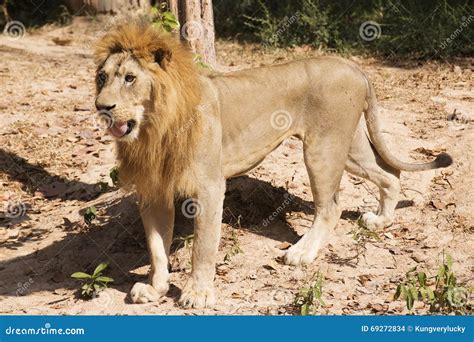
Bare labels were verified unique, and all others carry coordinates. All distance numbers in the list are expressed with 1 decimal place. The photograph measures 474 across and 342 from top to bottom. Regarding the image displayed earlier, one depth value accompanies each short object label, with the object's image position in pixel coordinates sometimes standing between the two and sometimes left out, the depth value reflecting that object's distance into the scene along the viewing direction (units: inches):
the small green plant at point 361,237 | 459.8
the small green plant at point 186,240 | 463.2
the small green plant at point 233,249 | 460.8
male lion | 380.5
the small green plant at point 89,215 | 490.6
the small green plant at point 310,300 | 386.6
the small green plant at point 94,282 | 418.6
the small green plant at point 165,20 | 468.1
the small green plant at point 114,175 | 487.5
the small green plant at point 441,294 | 375.9
